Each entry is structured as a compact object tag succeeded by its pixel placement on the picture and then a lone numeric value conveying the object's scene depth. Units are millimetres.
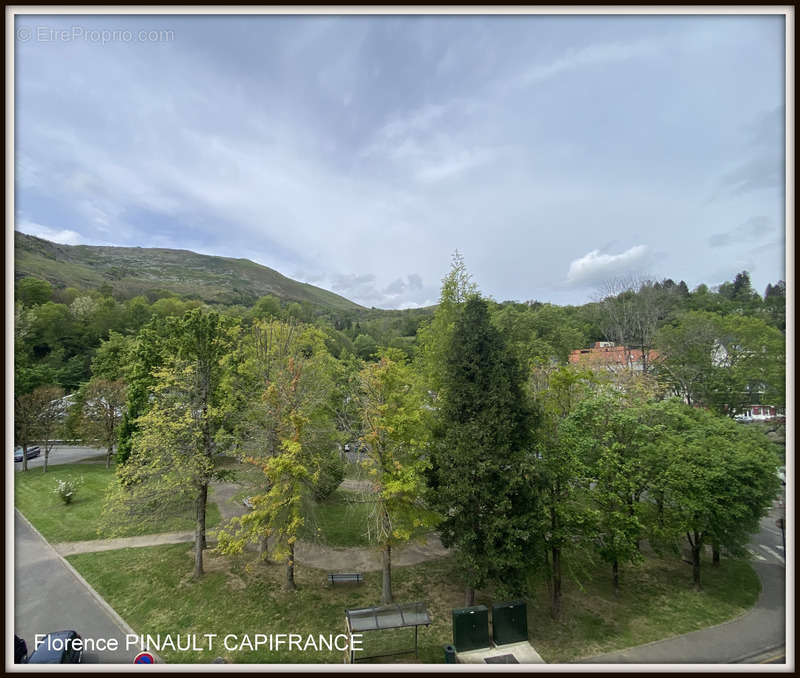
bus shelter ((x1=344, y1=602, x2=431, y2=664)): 9625
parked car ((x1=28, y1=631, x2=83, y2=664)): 9453
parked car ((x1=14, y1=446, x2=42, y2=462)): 32094
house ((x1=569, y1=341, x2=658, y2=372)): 29827
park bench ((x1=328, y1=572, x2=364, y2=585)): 13742
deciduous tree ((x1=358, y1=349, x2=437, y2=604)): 11734
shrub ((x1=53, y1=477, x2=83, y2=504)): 21094
